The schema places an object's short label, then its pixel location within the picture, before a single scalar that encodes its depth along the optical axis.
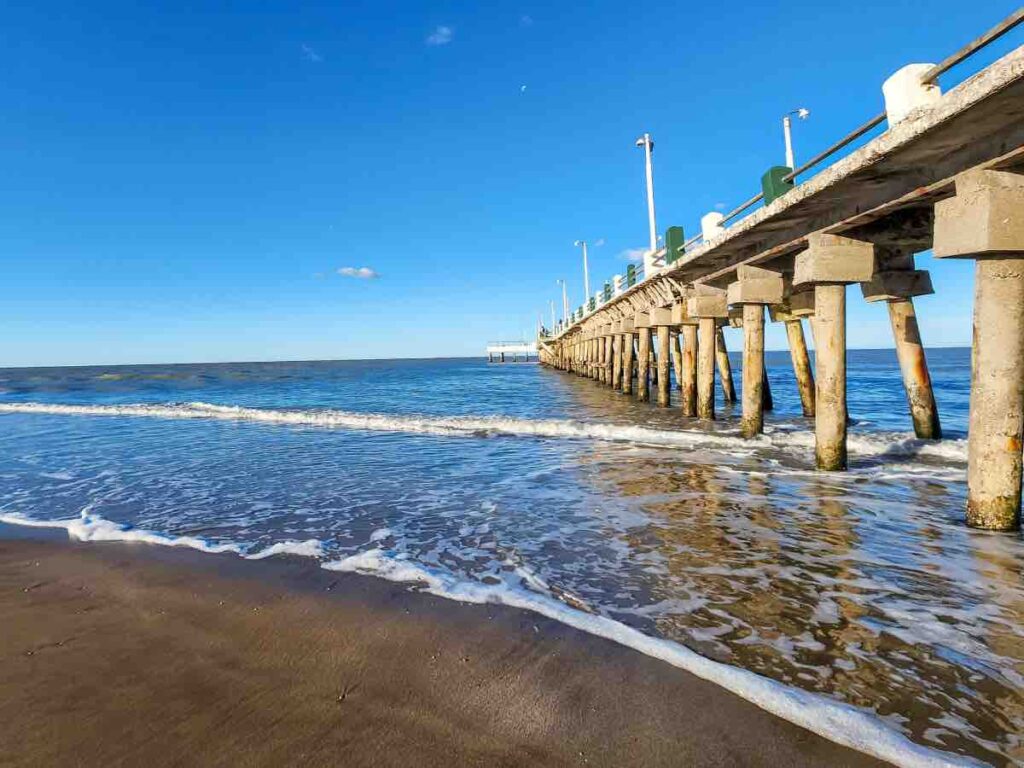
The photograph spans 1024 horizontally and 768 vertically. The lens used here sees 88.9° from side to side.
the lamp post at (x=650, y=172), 18.33
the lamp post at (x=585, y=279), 46.19
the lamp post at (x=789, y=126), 14.31
